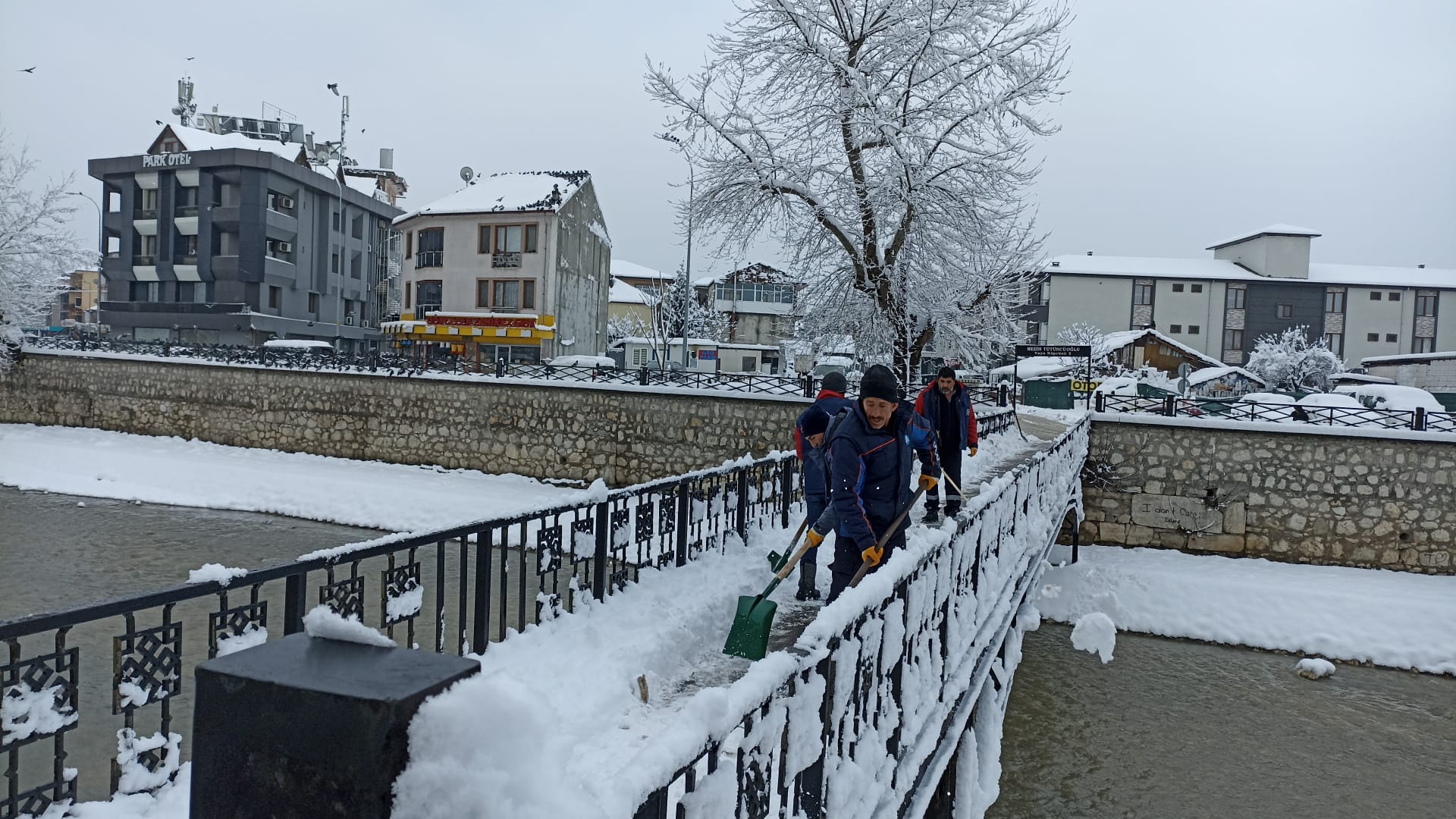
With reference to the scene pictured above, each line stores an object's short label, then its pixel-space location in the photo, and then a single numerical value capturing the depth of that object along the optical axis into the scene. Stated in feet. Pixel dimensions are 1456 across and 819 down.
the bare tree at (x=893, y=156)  58.44
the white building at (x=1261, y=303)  184.14
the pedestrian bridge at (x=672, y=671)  4.83
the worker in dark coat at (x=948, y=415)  29.76
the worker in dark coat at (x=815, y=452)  22.50
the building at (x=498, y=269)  124.16
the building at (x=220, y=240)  140.05
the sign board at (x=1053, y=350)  61.67
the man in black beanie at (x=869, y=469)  17.92
